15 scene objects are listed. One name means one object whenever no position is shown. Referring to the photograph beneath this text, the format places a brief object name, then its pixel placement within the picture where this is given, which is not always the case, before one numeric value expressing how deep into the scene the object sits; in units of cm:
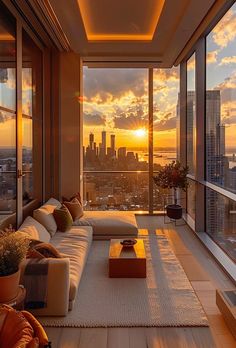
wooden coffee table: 352
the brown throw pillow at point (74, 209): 506
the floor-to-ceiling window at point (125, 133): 679
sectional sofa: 272
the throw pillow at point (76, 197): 579
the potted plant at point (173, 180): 587
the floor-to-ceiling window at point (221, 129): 400
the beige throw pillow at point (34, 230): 349
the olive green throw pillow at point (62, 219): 442
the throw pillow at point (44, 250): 294
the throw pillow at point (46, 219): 412
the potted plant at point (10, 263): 233
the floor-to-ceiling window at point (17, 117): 363
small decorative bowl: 384
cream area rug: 269
